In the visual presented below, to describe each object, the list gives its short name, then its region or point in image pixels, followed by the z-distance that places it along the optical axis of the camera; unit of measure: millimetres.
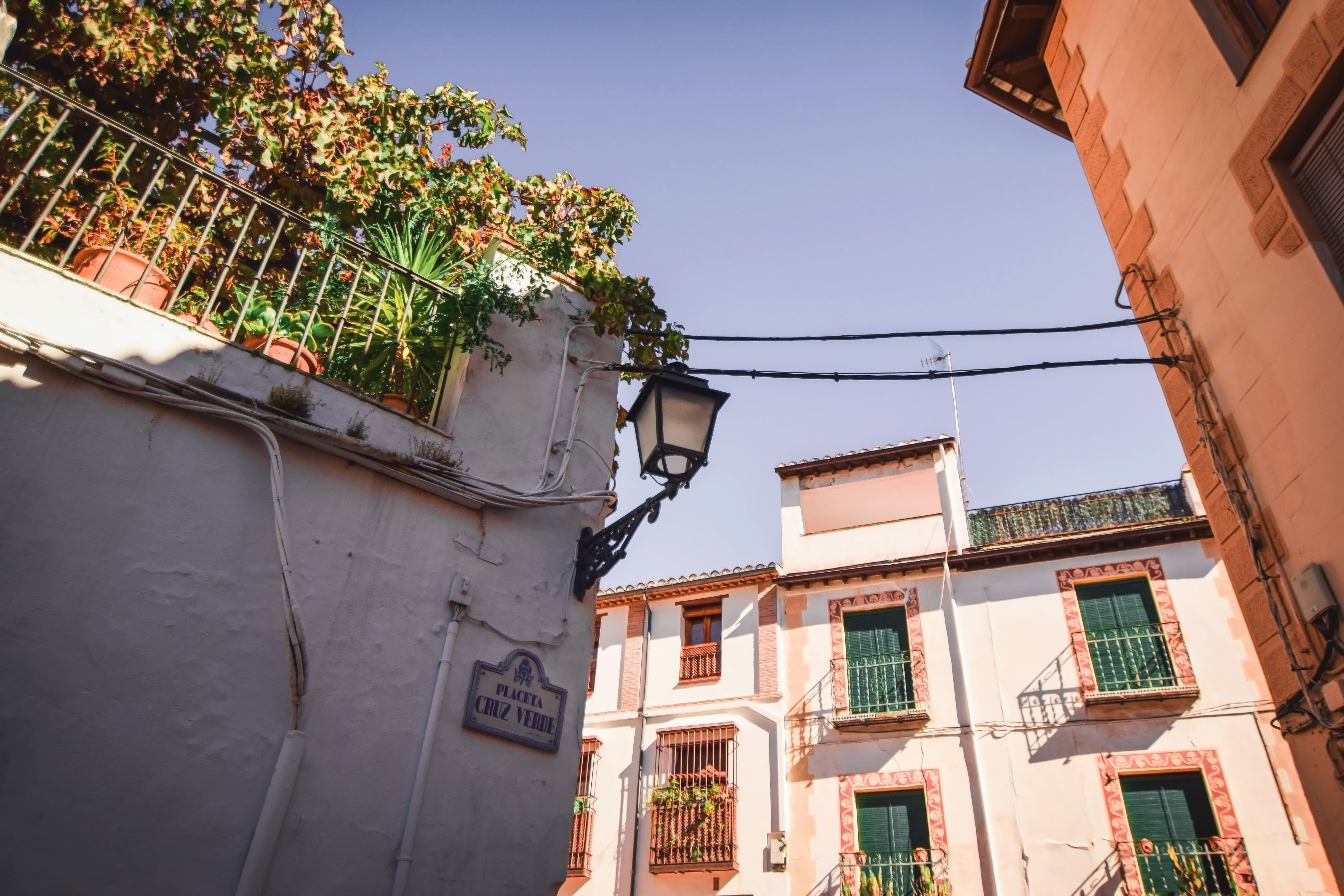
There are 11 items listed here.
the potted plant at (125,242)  4027
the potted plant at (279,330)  4316
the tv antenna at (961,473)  17272
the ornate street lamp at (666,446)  4680
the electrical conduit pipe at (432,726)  3547
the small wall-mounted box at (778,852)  14164
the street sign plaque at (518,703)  4078
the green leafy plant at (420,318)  4988
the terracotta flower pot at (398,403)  4660
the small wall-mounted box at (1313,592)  4547
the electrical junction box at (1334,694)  4441
